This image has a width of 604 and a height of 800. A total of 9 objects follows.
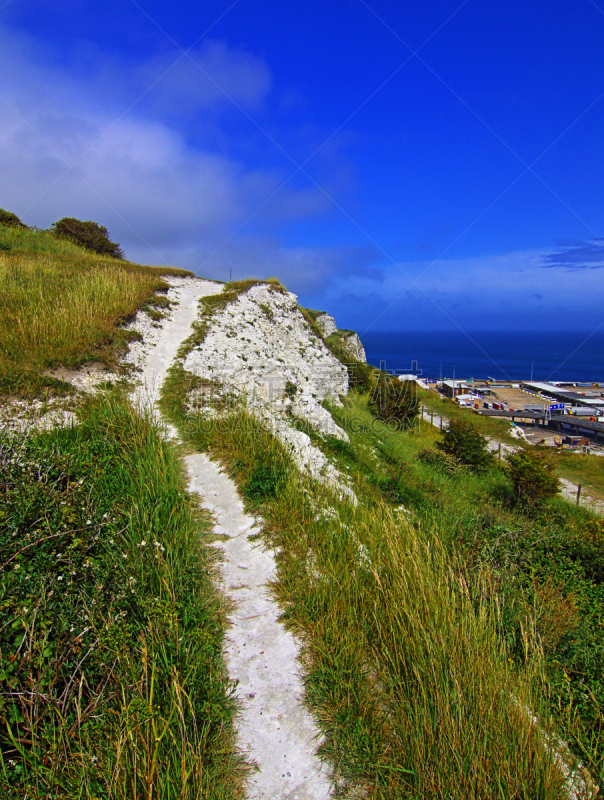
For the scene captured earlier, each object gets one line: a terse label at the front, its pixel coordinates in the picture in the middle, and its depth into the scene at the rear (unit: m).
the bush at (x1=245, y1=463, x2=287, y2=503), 6.30
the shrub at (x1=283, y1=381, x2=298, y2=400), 12.52
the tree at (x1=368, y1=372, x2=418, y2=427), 23.77
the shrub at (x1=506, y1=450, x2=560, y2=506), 14.97
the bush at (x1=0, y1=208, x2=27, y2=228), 26.92
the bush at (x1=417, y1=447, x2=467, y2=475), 16.95
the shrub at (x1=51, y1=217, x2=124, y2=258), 28.09
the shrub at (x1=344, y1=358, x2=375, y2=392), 27.17
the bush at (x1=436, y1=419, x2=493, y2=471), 18.34
